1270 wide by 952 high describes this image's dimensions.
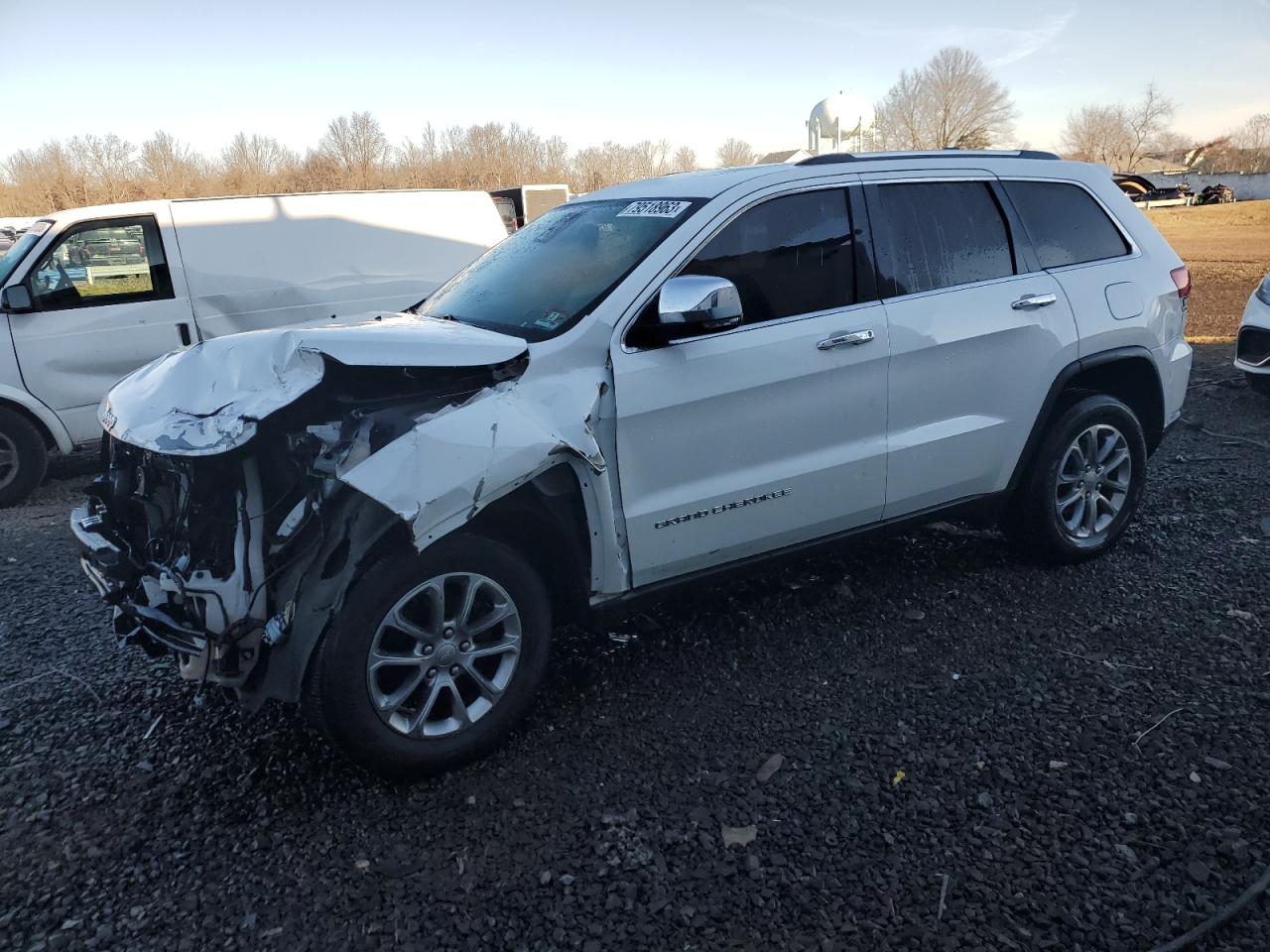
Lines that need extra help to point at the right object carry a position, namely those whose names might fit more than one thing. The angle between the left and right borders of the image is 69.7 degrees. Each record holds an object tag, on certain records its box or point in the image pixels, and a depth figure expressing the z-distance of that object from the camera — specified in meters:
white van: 6.75
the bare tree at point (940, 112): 83.00
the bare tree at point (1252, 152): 80.94
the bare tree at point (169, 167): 62.03
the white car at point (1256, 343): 7.10
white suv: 2.83
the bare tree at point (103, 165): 62.22
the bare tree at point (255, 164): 66.12
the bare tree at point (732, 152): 84.25
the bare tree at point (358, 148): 72.94
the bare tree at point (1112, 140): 94.25
